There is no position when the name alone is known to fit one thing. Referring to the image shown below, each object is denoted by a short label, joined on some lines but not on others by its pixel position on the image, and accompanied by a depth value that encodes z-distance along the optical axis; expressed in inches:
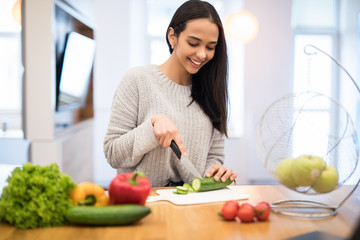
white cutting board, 56.1
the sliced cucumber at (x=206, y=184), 60.9
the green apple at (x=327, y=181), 48.1
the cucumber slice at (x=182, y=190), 59.7
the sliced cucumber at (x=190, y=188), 61.1
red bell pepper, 45.0
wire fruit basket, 47.6
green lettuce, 43.0
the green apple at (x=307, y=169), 47.1
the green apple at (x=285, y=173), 48.6
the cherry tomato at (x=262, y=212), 47.2
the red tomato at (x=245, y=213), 46.6
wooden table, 42.3
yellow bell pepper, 46.3
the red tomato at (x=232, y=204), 47.9
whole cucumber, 43.6
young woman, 69.9
